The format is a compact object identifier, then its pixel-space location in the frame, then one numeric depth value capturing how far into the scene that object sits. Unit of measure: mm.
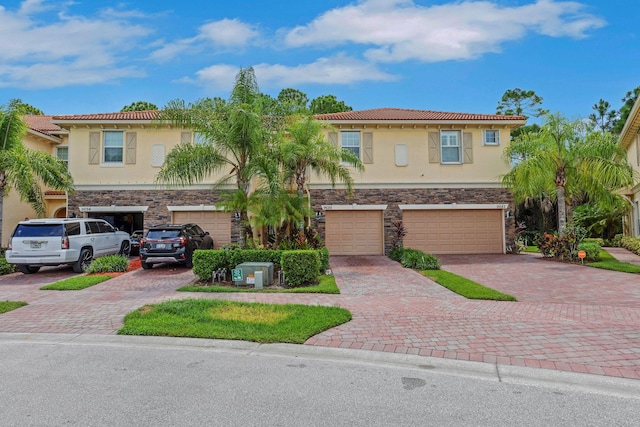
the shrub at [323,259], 12984
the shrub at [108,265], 13438
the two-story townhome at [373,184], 19188
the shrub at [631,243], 19753
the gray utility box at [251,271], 11336
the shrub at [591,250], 16281
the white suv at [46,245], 12977
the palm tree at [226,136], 12695
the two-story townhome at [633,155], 19042
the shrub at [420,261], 14195
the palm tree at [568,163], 16211
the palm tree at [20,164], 14141
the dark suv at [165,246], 13859
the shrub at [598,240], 23378
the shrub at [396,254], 16708
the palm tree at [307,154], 14070
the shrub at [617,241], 24359
